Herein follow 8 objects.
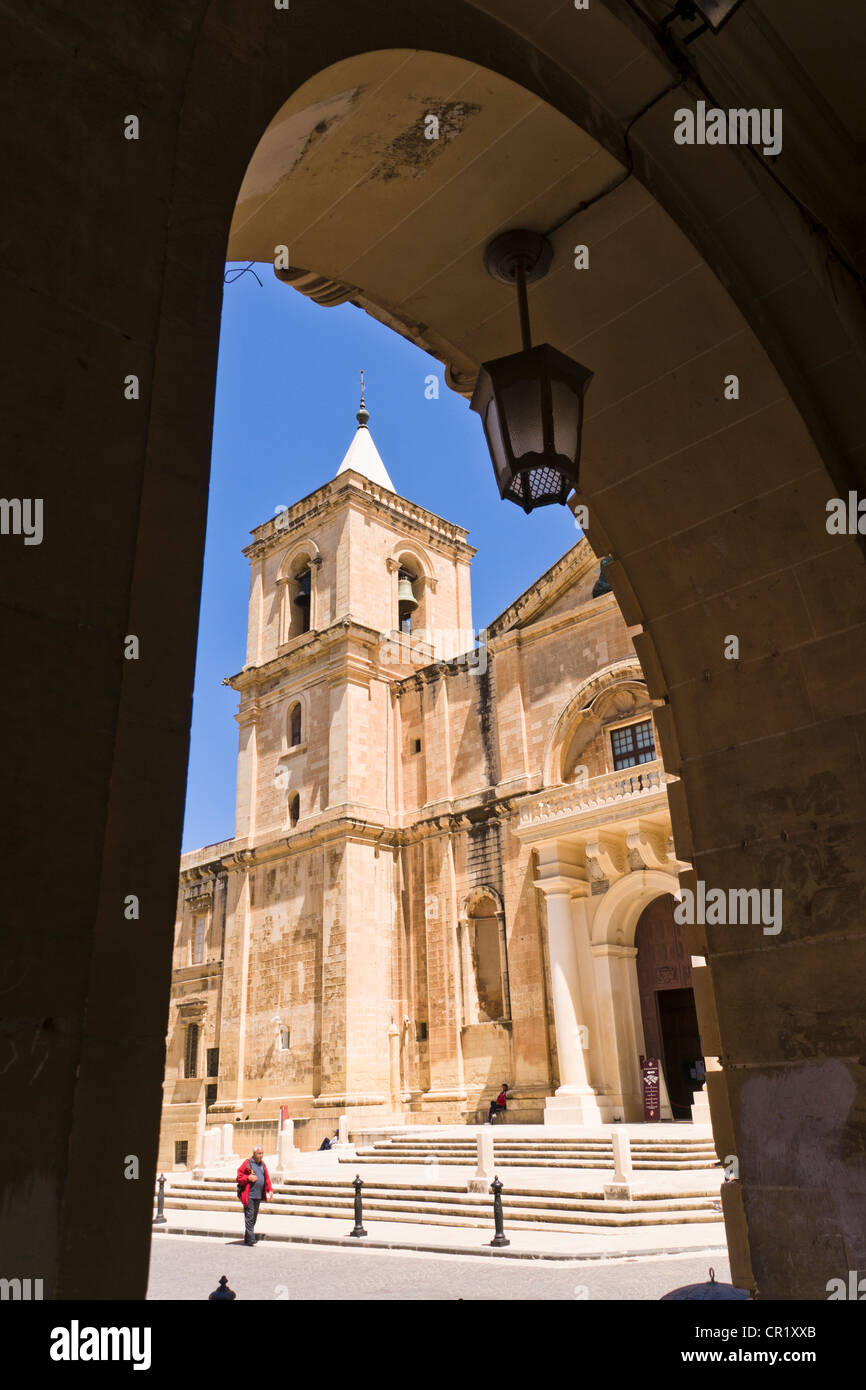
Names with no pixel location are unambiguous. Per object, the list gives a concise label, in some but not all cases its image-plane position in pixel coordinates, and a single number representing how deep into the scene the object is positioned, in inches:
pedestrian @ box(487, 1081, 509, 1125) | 899.4
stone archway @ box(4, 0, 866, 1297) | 59.6
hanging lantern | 135.2
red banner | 799.7
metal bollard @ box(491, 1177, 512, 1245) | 427.8
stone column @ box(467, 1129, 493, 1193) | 576.4
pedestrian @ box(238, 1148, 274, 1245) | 494.9
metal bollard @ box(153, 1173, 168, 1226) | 624.0
